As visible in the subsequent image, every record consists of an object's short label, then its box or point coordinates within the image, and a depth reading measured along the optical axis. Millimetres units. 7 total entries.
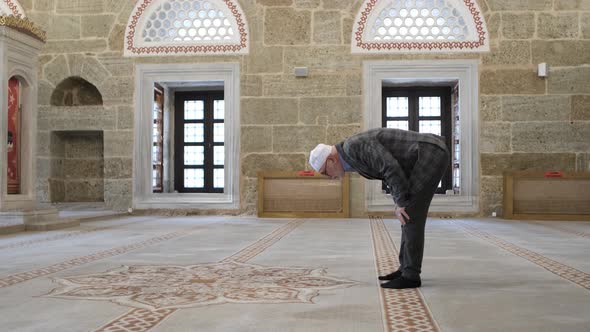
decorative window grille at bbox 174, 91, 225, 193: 10656
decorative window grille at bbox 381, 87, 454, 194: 10039
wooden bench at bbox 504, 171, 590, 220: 8172
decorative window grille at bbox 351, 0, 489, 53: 8773
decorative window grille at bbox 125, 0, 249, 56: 9078
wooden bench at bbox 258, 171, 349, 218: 8531
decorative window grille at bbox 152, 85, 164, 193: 9555
